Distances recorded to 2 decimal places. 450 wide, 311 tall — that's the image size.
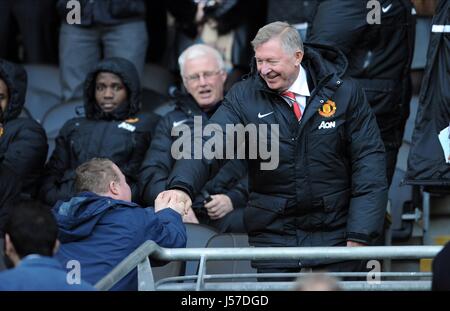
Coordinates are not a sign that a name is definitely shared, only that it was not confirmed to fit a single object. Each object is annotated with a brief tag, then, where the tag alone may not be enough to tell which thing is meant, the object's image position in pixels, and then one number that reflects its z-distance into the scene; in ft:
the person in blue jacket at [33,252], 30.86
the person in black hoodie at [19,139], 52.90
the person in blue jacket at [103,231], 38.29
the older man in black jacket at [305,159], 41.60
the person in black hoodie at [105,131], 53.36
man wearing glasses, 50.19
